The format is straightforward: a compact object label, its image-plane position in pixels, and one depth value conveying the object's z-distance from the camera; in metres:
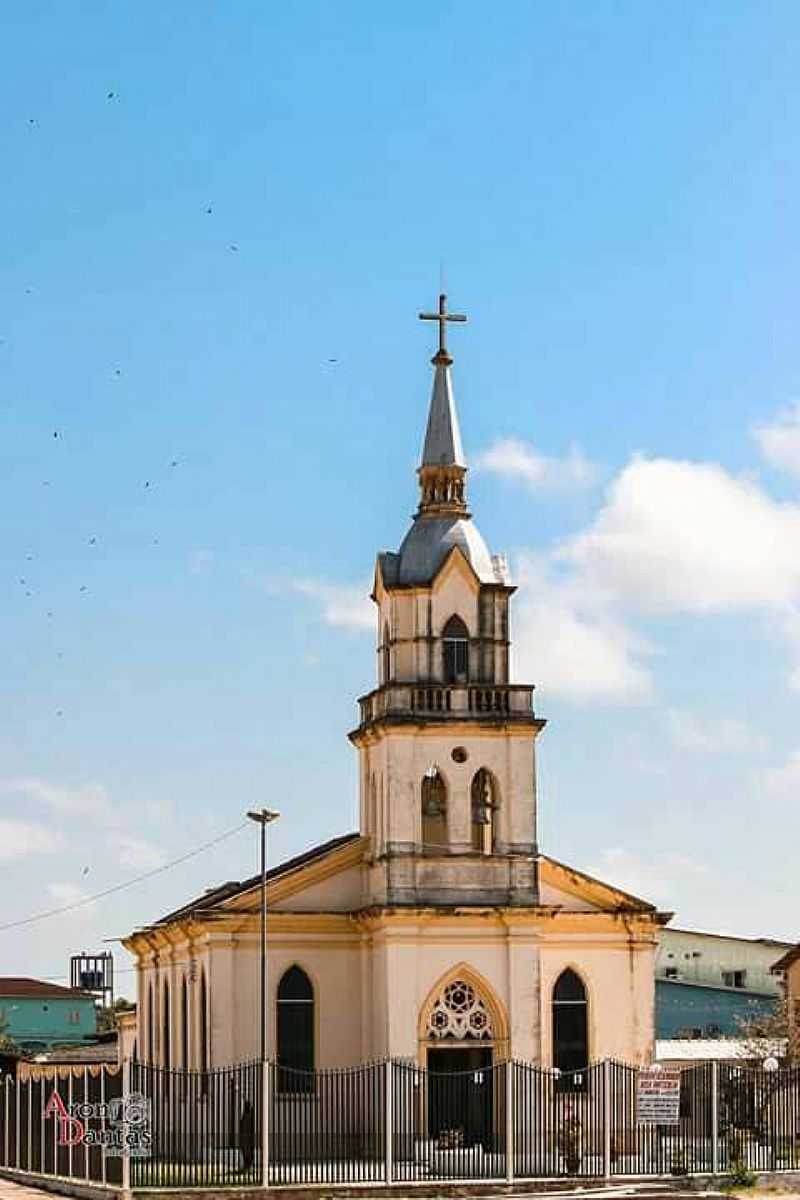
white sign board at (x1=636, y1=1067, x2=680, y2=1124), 46.69
